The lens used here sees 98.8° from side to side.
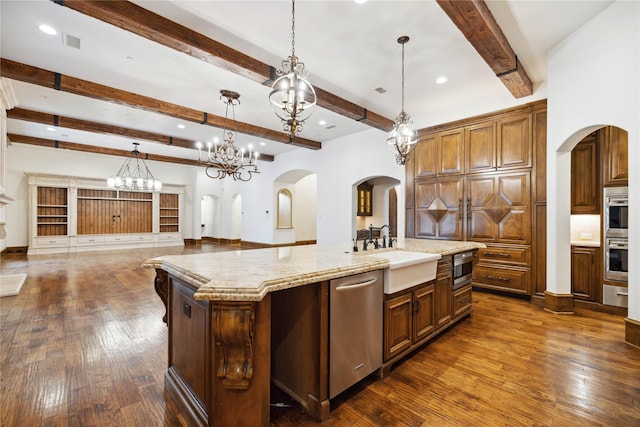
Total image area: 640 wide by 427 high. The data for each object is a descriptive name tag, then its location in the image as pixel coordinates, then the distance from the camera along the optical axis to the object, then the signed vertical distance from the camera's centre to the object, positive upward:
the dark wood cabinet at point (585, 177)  3.89 +0.56
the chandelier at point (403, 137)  3.76 +1.09
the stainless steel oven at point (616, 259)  3.55 -0.57
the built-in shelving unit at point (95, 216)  8.55 -0.07
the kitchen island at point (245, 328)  1.34 -0.67
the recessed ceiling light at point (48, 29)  3.05 +2.09
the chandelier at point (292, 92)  2.45 +1.13
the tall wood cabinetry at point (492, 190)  4.22 +0.43
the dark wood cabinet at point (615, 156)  3.54 +0.79
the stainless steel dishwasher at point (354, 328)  1.77 -0.79
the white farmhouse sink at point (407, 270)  2.12 -0.46
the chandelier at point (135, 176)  8.56 +1.40
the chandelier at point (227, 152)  5.02 +1.25
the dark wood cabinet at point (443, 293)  2.75 -0.81
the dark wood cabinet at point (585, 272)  3.80 -0.81
